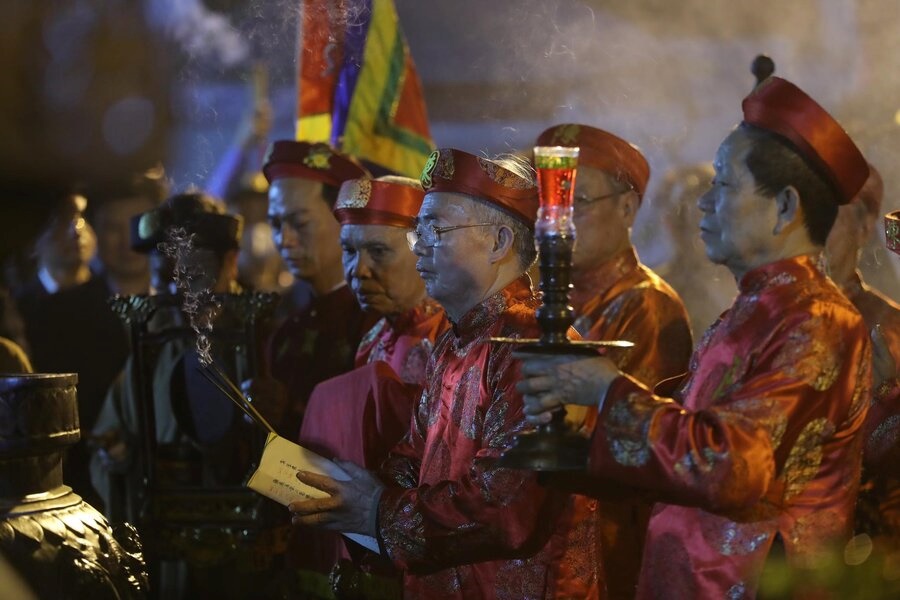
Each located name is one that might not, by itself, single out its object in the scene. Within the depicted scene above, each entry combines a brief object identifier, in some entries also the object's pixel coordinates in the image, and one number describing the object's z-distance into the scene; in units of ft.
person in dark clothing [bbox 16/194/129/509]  20.45
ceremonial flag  20.25
